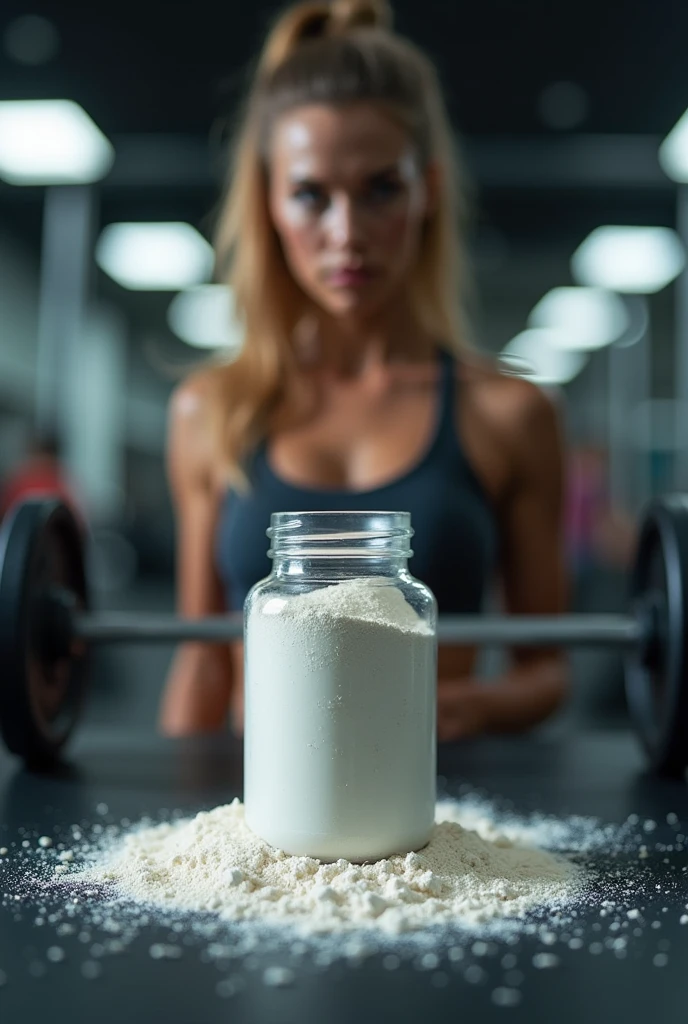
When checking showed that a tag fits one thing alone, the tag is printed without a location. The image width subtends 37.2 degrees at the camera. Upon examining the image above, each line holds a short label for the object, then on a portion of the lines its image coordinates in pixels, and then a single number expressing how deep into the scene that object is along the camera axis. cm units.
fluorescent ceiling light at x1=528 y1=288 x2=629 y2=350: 639
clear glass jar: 57
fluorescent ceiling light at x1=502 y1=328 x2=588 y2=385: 816
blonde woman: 108
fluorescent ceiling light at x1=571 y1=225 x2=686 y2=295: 465
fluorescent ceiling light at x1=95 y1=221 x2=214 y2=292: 460
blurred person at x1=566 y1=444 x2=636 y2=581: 418
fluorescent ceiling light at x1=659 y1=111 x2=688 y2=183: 342
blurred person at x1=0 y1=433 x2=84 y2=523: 349
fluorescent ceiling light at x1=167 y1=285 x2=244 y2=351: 624
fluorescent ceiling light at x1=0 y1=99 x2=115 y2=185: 344
